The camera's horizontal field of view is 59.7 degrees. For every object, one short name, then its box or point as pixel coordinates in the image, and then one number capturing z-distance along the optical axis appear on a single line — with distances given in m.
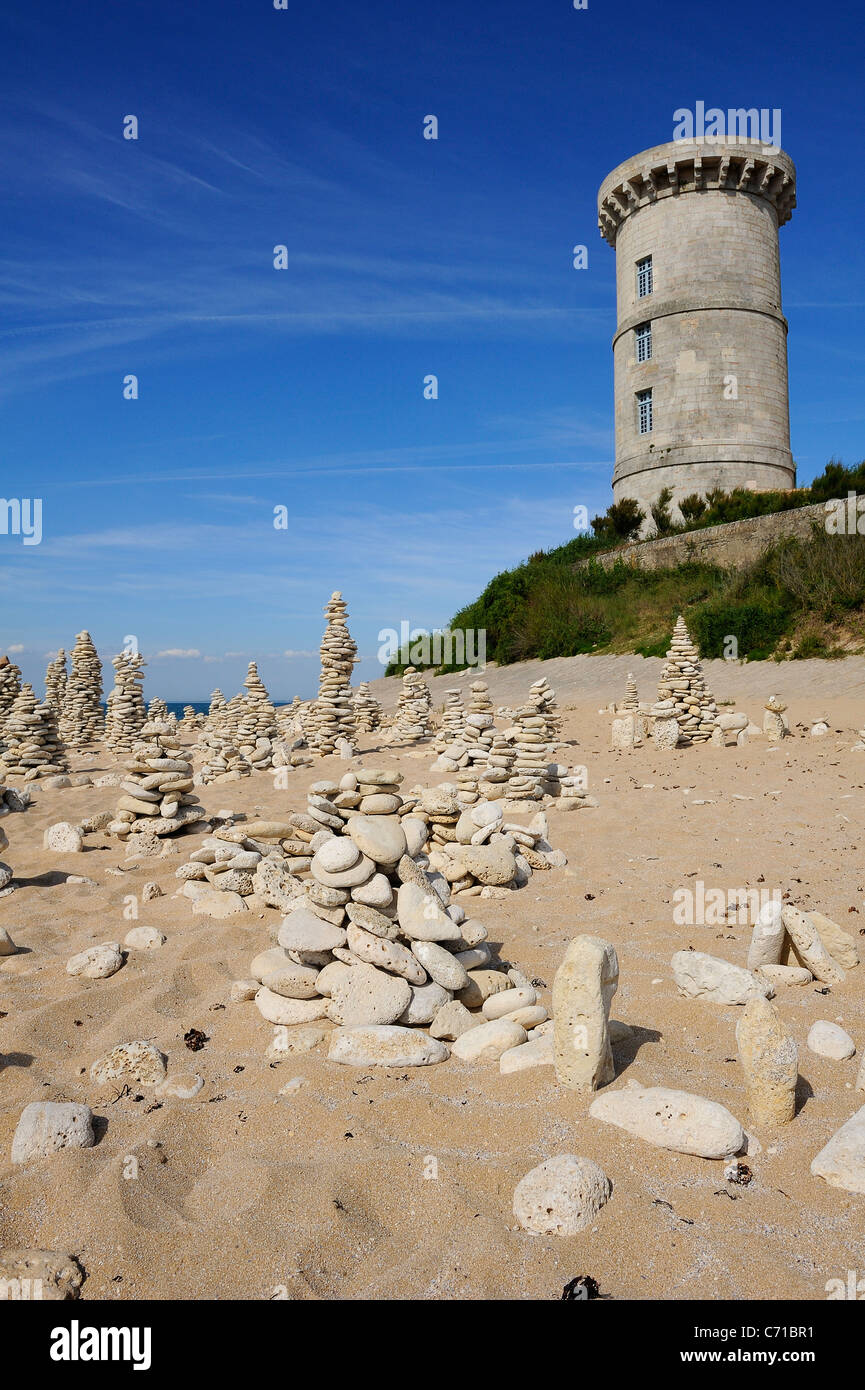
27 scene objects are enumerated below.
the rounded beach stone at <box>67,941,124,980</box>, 4.85
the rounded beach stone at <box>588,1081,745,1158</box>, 3.00
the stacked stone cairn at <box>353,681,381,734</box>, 19.86
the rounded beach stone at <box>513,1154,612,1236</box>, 2.67
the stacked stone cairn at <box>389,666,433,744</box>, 17.84
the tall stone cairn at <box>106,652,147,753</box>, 21.03
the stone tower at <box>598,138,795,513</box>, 34.19
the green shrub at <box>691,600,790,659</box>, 23.45
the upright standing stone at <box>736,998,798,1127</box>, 3.18
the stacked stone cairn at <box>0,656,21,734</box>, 20.19
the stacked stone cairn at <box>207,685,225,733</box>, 24.72
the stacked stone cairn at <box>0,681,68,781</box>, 16.50
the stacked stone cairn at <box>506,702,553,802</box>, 10.58
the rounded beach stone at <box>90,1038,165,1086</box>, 3.70
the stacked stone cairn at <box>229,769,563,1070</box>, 4.01
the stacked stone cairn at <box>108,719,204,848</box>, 8.73
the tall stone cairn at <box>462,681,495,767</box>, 12.76
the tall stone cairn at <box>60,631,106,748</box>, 23.88
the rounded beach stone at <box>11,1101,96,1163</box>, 3.06
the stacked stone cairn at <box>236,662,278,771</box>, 15.92
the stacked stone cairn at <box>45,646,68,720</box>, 29.64
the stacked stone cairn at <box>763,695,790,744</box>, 13.99
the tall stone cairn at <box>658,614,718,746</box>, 15.06
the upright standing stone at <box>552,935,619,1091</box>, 3.45
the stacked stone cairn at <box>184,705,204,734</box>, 29.86
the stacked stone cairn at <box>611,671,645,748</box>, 14.81
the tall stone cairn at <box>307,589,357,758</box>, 17.14
